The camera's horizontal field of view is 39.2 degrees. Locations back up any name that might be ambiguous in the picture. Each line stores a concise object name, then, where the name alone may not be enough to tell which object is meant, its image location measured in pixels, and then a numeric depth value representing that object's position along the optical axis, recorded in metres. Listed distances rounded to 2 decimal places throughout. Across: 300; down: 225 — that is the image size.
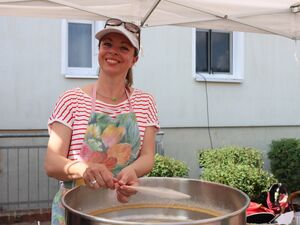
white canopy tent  3.57
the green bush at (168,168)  5.35
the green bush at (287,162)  7.61
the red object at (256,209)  2.61
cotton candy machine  1.28
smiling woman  1.65
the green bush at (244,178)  4.88
